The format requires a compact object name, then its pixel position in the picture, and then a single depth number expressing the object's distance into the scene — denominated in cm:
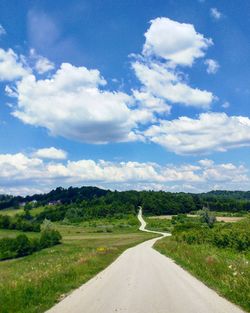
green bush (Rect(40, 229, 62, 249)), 6661
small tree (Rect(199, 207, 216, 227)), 10406
